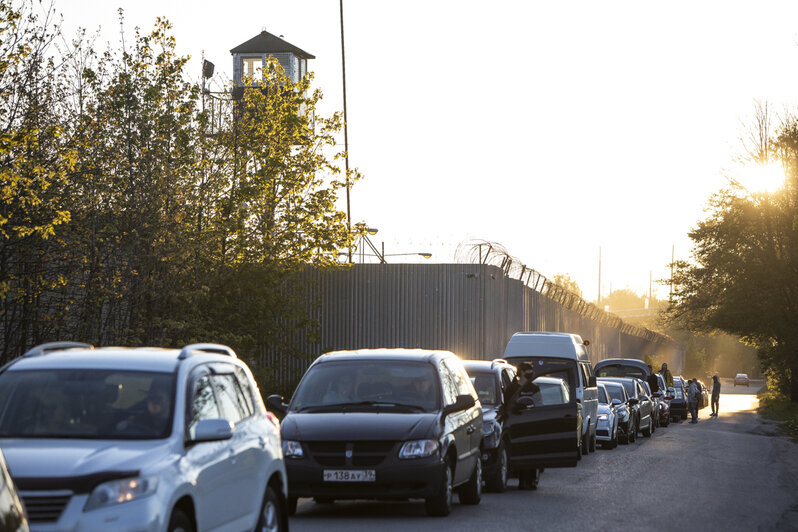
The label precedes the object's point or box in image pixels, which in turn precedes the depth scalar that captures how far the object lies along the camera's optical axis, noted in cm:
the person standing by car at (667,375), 5104
